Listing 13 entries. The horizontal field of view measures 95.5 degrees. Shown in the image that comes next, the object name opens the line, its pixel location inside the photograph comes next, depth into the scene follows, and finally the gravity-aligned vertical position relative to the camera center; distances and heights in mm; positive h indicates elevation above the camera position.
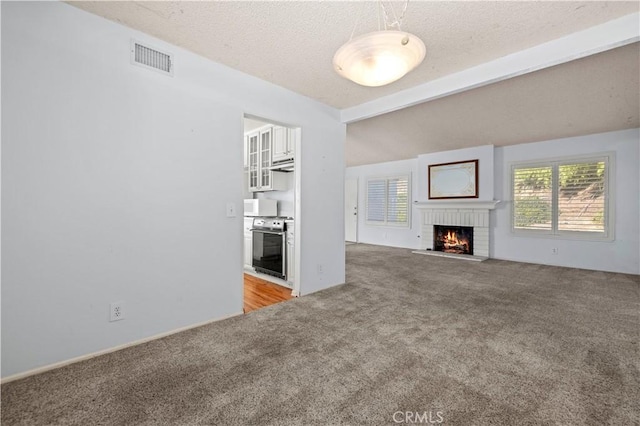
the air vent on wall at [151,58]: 2254 +1209
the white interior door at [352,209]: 8758 +2
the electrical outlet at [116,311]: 2162 -771
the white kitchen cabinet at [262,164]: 4789 +773
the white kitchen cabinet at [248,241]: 4672 -533
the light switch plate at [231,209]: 2818 -8
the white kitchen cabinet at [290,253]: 3910 -599
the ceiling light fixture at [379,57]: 1336 +748
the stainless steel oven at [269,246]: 4059 -551
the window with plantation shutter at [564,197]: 4945 +224
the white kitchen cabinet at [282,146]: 4312 +965
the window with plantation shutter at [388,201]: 7609 +228
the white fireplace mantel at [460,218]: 6074 -186
